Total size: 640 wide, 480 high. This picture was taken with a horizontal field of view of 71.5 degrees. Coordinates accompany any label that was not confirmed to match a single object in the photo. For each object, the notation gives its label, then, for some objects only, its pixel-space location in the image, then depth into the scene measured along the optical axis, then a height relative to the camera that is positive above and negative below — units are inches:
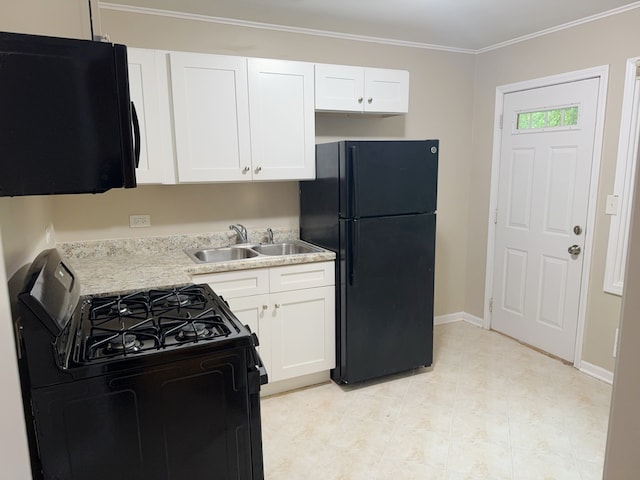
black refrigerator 107.8 -18.4
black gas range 46.2 -24.3
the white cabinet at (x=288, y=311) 105.3 -34.3
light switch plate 113.3 -9.1
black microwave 36.9 +4.9
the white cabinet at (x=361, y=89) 115.8 +21.9
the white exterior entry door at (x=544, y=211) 122.9 -12.4
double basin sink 118.9 -21.6
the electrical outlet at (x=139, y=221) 114.3 -12.5
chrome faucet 122.4 -16.5
